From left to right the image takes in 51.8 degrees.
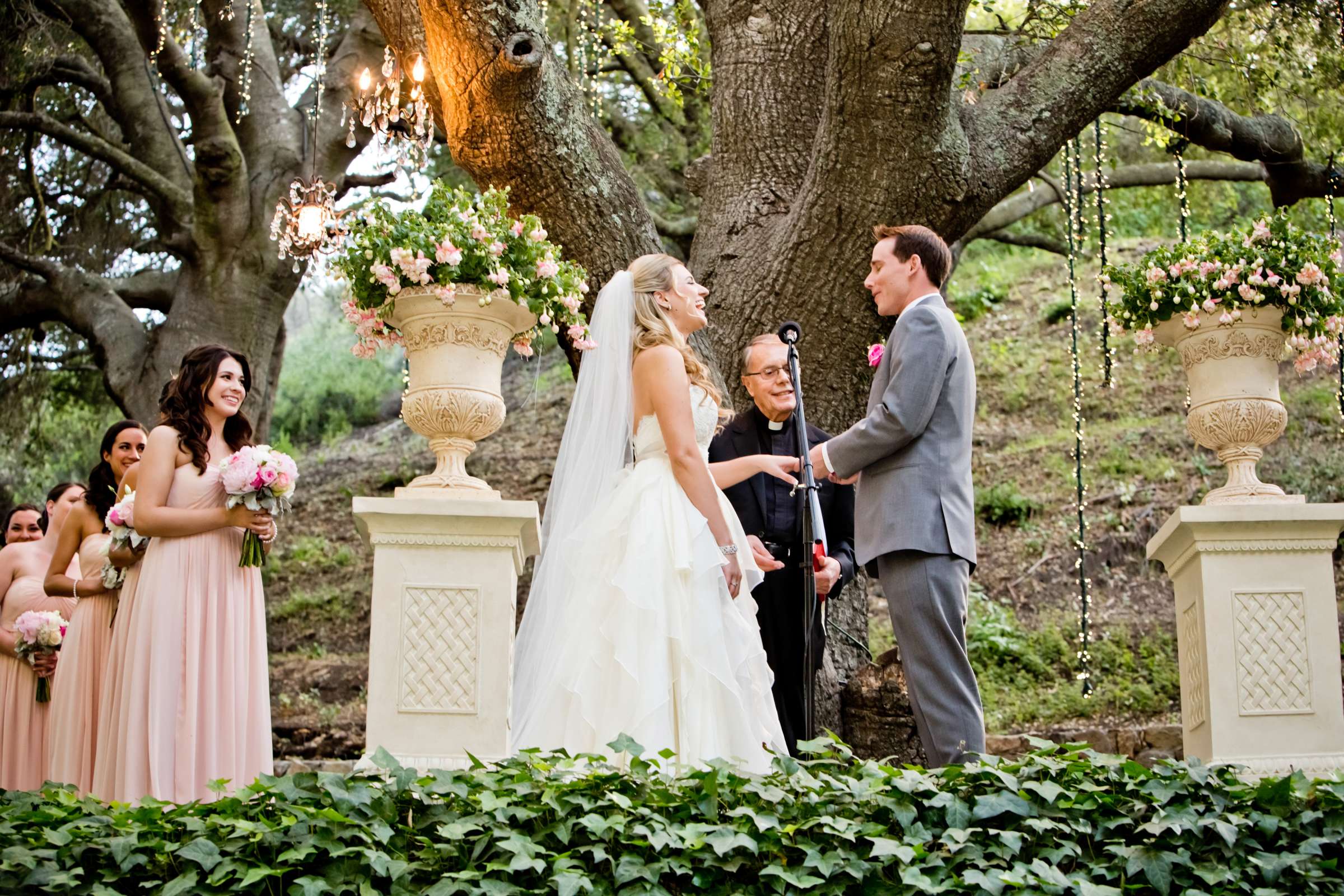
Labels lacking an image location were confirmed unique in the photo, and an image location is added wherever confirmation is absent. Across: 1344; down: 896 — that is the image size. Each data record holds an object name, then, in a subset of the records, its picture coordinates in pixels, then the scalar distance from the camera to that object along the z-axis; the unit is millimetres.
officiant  5258
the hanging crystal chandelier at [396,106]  6695
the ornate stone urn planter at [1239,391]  5734
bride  4348
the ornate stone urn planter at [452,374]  5012
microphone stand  4449
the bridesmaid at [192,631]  4543
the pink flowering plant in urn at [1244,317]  5719
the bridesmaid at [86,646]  5191
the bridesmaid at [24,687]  6062
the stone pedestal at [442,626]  4758
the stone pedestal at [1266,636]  5297
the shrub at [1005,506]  12281
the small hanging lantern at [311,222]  8375
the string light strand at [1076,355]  7253
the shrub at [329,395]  18328
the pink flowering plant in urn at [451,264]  4961
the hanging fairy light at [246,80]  8977
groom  4355
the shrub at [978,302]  16812
